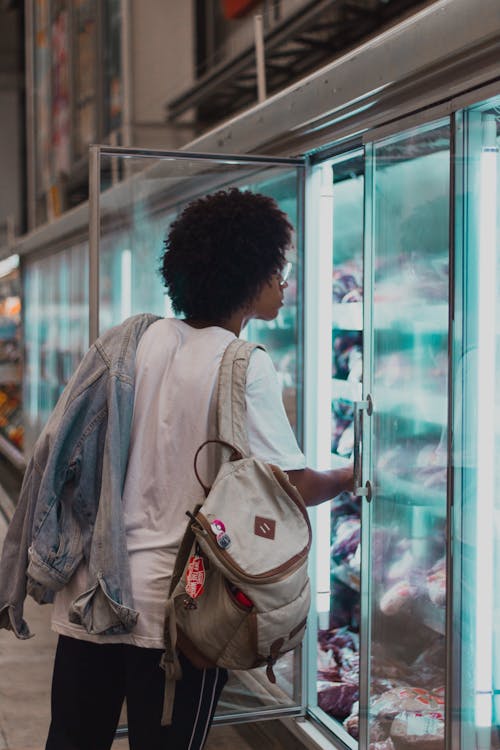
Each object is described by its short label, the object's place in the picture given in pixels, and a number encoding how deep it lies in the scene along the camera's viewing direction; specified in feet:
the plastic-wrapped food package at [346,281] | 11.93
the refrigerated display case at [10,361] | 32.76
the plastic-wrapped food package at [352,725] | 10.32
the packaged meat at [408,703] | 8.39
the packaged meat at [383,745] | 8.79
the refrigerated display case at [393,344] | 7.30
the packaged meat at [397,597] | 8.90
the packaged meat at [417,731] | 8.36
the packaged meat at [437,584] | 8.53
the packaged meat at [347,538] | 12.62
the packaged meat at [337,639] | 12.85
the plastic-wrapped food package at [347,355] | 11.69
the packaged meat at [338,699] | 11.03
